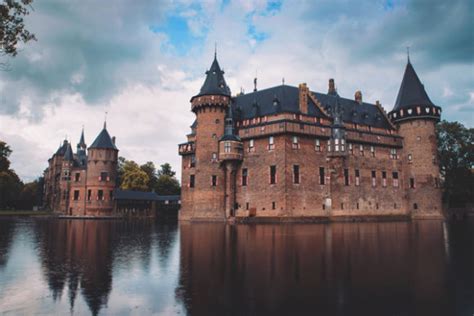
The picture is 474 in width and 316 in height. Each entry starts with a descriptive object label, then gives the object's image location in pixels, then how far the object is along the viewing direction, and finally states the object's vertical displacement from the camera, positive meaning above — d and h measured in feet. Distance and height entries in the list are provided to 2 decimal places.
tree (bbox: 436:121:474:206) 212.02 +28.58
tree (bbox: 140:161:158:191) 301.35 +29.97
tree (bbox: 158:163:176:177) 335.30 +34.72
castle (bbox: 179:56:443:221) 148.15 +21.04
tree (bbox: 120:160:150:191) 257.96 +19.98
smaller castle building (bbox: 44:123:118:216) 214.90 +16.09
